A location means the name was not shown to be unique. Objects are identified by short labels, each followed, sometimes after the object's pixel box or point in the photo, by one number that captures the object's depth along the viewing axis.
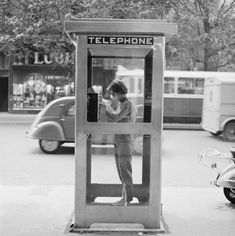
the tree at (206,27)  23.73
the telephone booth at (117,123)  5.66
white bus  22.11
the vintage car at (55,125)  13.03
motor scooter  6.92
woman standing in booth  5.88
